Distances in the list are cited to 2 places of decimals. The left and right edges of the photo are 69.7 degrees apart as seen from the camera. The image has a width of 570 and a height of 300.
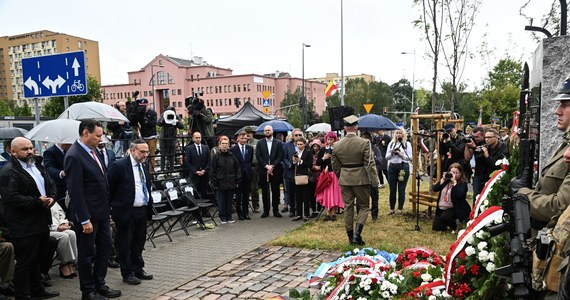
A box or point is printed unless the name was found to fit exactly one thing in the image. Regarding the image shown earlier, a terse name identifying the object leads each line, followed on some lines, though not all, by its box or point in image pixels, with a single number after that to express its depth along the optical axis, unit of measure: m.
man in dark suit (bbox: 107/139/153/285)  5.36
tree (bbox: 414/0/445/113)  8.84
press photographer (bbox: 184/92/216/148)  11.06
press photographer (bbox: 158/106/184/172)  9.82
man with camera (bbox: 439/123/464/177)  7.91
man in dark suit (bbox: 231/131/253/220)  9.32
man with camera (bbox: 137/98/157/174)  10.23
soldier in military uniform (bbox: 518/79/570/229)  2.46
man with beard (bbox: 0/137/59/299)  4.64
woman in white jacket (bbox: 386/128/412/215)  9.04
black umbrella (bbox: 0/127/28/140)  9.30
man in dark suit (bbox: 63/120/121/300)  4.72
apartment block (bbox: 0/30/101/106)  96.56
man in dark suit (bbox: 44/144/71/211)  6.61
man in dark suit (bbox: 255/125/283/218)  9.38
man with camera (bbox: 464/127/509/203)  7.44
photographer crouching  7.23
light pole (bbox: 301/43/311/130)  39.84
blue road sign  5.90
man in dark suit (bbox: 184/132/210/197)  9.27
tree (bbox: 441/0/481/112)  9.03
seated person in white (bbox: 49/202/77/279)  5.66
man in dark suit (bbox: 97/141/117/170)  7.02
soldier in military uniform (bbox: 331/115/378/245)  6.90
